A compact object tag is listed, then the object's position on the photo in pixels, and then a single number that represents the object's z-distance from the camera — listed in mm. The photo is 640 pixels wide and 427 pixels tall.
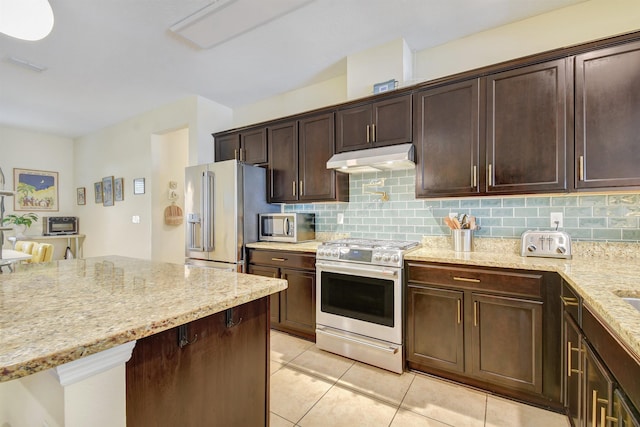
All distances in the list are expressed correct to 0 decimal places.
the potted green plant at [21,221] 4836
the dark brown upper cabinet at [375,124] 2520
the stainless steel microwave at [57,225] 5305
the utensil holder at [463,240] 2361
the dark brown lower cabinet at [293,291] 2707
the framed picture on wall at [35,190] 5109
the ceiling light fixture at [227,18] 2045
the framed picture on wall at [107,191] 4913
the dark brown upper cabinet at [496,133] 1951
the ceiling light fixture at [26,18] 1258
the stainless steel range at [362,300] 2205
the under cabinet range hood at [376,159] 2402
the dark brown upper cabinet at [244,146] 3439
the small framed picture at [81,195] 5537
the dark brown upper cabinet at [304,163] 2984
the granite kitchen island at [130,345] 690
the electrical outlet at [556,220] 2176
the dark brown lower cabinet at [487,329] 1760
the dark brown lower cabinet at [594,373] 865
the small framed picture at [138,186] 4363
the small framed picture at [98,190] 5149
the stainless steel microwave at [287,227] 3102
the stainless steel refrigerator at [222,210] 3076
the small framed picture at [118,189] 4695
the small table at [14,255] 2876
